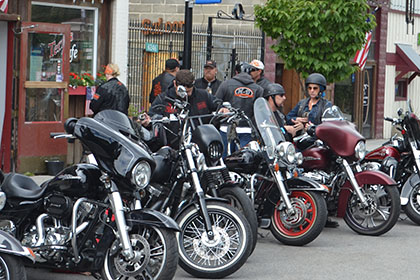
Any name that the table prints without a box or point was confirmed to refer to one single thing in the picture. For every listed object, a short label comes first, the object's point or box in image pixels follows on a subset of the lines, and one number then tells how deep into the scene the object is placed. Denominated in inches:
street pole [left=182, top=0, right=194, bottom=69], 462.6
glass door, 512.4
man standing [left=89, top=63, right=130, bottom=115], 483.2
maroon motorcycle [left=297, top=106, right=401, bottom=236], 370.0
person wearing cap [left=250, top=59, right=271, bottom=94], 504.1
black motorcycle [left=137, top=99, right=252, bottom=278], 274.1
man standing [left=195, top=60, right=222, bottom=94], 525.0
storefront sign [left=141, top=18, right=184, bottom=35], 707.4
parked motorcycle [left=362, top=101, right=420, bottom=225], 410.9
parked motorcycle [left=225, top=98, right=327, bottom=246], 332.5
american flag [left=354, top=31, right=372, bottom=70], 864.9
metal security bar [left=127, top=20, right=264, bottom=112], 676.7
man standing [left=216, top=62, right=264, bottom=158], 465.4
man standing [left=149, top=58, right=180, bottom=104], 518.6
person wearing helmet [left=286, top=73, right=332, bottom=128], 415.8
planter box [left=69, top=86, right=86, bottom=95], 541.6
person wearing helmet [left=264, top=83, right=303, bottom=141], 380.5
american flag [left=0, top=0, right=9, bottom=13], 499.2
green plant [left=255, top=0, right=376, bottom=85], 554.6
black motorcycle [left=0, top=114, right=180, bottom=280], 240.8
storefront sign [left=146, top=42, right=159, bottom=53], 674.2
